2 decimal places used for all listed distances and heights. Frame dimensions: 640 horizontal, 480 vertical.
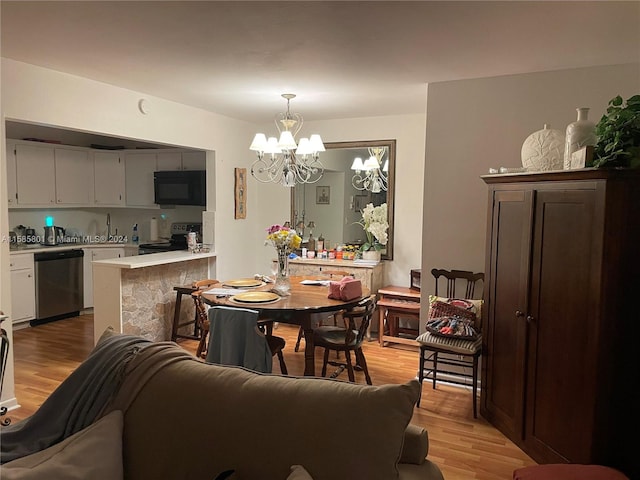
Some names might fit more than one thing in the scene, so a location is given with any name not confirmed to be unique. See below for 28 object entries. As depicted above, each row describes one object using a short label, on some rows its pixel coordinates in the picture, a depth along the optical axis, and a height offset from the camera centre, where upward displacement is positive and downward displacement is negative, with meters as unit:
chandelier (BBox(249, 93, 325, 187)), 4.12 +0.57
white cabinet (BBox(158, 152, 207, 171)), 6.18 +0.65
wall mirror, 5.56 +0.23
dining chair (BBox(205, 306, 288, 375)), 3.28 -0.87
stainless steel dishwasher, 5.63 -0.93
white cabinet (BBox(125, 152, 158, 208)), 6.44 +0.43
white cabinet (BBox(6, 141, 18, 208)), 5.52 +0.39
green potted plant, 2.31 +0.40
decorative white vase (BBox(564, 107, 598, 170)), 2.66 +0.47
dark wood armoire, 2.37 -0.51
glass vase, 3.98 -0.49
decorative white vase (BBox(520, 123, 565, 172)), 2.91 +0.42
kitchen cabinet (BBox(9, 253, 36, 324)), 5.34 -0.91
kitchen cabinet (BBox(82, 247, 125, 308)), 6.18 -0.67
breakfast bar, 4.45 -0.79
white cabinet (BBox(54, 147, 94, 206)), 6.08 +0.41
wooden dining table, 3.43 -0.68
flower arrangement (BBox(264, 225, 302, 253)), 3.98 -0.22
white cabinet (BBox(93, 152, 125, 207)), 6.48 +0.41
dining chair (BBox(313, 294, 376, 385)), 3.74 -0.99
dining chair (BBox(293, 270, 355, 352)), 4.80 -0.63
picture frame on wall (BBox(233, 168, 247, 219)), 5.79 +0.24
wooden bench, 4.96 -0.99
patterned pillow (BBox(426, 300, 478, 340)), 3.47 -0.78
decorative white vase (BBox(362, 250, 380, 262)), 5.55 -0.46
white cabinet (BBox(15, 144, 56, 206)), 5.64 +0.40
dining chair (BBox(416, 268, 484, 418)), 3.44 -0.94
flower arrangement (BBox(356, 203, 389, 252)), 5.54 -0.12
